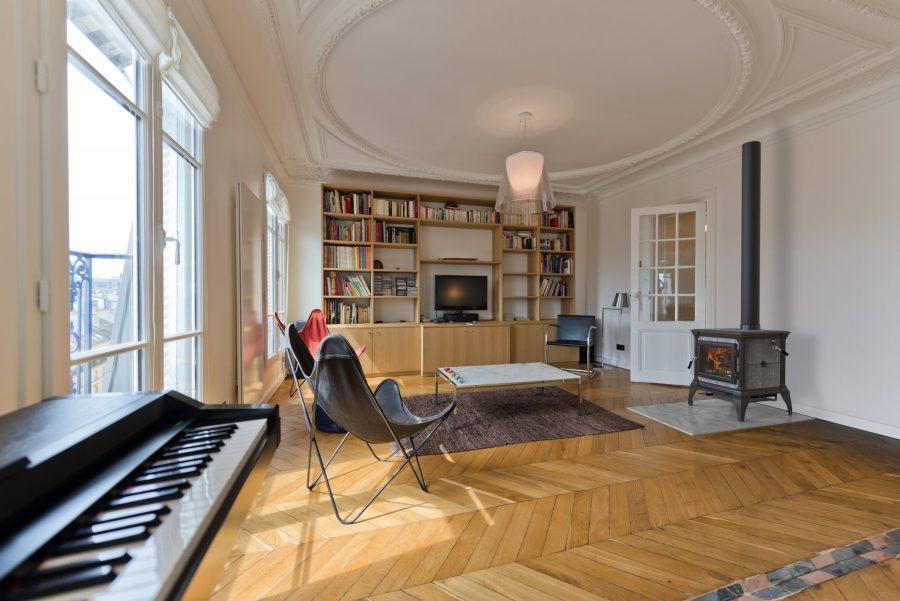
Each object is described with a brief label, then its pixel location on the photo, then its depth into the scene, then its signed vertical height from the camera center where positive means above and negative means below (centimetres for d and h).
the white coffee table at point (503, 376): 292 -67
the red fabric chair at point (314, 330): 333 -32
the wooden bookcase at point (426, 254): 493 +58
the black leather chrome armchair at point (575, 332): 493 -48
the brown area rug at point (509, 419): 271 -102
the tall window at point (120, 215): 125 +31
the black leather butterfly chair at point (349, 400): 169 -49
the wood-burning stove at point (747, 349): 310 -44
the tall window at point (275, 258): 384 +40
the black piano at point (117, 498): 44 -32
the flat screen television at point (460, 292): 526 +4
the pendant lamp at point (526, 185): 321 +97
